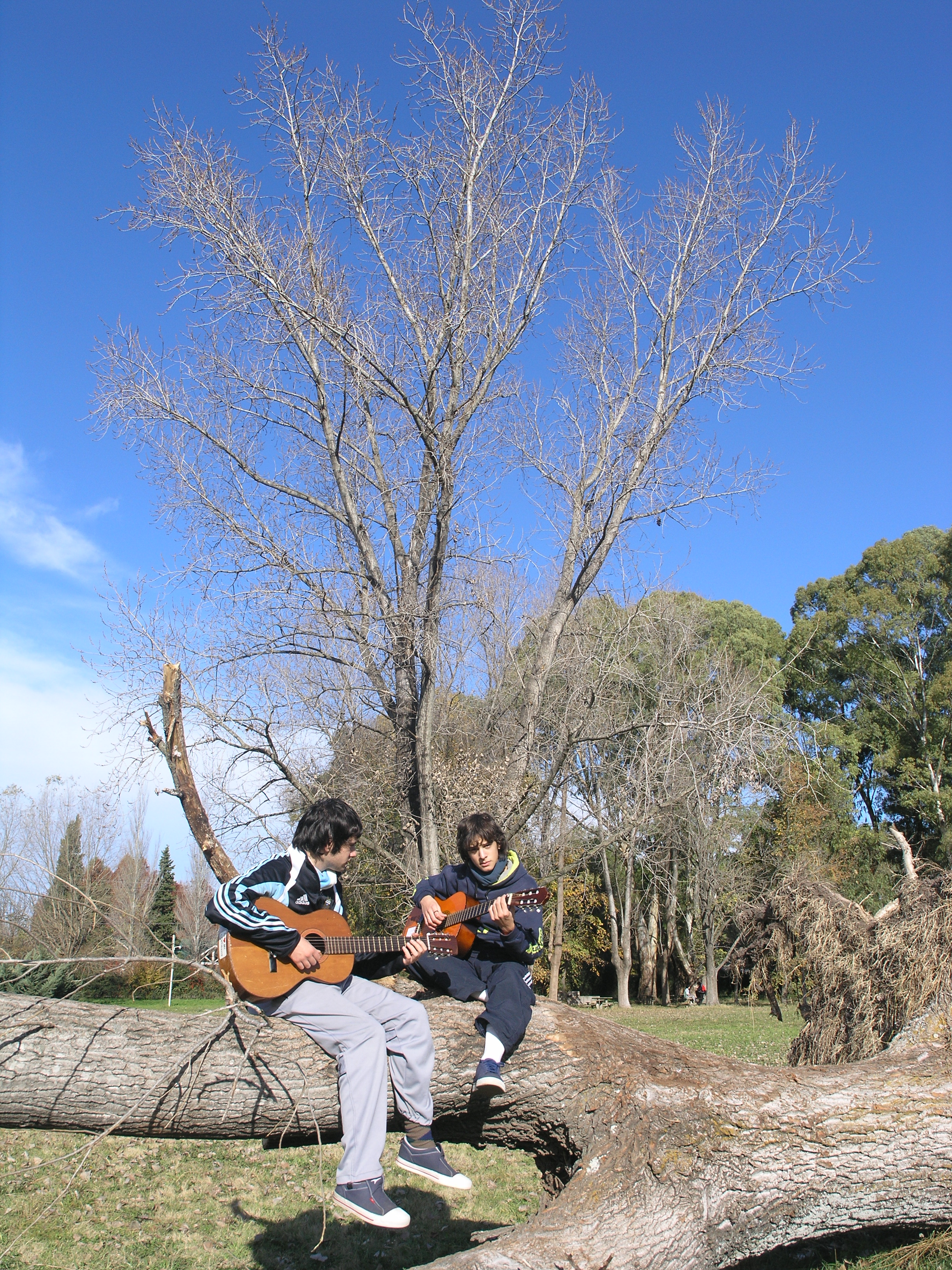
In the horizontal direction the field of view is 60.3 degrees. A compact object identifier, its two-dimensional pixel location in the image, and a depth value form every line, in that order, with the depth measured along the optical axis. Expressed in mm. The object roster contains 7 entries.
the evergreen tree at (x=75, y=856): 19141
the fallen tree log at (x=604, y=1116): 3318
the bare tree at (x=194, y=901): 28562
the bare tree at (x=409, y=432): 8227
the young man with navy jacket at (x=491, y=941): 3715
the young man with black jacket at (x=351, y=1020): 3148
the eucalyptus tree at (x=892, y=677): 23688
